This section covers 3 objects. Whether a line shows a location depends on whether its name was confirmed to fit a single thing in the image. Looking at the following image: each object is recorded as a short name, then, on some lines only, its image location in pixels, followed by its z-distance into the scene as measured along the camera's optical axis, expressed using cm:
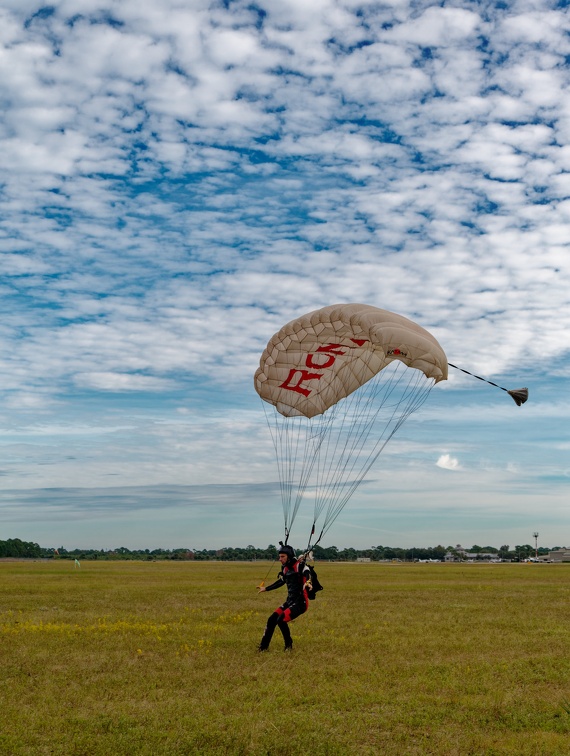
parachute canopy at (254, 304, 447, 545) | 1603
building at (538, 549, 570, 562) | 15950
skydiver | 1534
